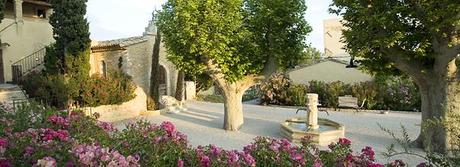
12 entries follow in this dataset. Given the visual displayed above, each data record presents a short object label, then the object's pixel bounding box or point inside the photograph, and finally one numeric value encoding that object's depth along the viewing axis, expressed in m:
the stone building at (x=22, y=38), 21.27
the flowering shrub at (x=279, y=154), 3.89
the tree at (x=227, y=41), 11.91
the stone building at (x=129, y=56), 20.42
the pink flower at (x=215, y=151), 3.76
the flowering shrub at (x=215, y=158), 3.49
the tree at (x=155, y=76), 20.00
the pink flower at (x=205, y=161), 3.51
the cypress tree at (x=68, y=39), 16.66
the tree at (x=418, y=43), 8.90
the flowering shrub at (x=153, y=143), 3.83
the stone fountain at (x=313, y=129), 11.31
